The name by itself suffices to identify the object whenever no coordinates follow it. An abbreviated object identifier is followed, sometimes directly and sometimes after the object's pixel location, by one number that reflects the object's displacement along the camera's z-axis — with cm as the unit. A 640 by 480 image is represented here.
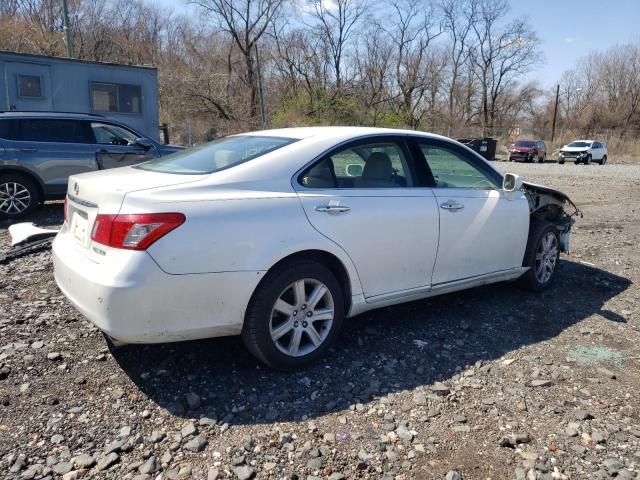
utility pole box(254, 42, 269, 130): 3231
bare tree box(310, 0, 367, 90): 4428
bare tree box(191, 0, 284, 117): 3975
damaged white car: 278
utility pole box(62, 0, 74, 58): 1798
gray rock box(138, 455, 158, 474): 242
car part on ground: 572
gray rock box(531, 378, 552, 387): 327
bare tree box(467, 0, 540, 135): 5731
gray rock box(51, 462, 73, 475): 239
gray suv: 780
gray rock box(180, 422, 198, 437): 268
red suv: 3472
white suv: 3472
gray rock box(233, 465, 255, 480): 239
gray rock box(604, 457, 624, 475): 249
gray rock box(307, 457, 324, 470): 248
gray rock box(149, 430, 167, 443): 263
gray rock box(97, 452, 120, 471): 244
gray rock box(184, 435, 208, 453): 257
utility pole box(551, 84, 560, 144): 5306
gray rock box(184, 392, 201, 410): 293
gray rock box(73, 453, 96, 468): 244
